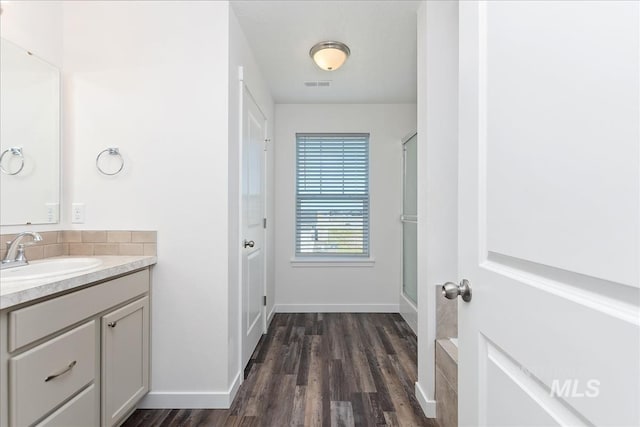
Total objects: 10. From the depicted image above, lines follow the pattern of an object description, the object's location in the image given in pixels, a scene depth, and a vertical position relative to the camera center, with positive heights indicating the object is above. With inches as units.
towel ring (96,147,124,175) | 78.3 +14.3
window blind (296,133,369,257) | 157.9 +10.6
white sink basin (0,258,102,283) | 51.8 -9.7
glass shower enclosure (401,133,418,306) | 133.4 -1.9
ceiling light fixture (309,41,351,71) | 98.7 +48.3
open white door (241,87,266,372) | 96.0 -2.7
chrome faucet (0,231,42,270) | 61.7 -6.8
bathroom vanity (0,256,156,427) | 43.4 -20.8
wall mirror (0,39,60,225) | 64.8 +16.1
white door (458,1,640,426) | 18.6 +0.2
